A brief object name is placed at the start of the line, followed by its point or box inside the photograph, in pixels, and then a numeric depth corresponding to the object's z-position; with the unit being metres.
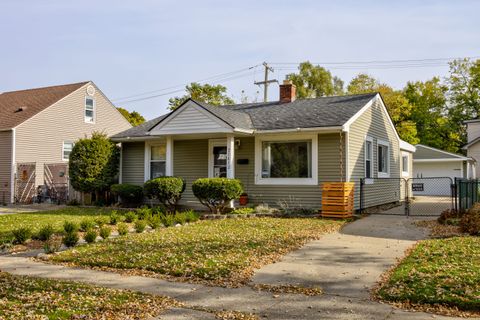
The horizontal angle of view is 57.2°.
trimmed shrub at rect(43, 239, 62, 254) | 8.77
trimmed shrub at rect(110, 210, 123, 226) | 12.91
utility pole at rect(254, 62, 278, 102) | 30.97
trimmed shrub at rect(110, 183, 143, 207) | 17.72
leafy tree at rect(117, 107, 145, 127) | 44.75
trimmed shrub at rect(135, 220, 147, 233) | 11.11
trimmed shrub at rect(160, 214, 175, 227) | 12.46
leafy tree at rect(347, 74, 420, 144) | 35.53
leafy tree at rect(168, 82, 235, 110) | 39.22
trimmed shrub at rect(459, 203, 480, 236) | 10.16
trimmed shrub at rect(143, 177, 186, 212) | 15.60
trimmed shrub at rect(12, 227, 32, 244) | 9.81
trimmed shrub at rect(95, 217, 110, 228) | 11.88
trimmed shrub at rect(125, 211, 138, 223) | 13.47
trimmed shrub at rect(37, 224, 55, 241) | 10.07
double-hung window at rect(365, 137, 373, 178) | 16.84
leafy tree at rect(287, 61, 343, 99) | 44.88
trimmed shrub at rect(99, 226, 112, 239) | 9.88
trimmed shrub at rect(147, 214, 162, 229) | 11.88
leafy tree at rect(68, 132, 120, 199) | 18.42
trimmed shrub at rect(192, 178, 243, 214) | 14.47
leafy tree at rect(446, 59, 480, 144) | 41.16
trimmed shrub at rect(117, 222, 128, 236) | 10.58
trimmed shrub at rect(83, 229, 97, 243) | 9.66
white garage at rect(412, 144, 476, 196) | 30.31
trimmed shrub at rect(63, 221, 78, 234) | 10.09
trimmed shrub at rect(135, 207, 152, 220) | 13.54
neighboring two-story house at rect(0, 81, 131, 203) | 22.78
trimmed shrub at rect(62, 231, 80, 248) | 9.31
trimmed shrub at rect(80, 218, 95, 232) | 10.73
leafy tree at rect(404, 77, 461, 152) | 43.47
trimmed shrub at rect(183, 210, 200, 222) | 13.47
